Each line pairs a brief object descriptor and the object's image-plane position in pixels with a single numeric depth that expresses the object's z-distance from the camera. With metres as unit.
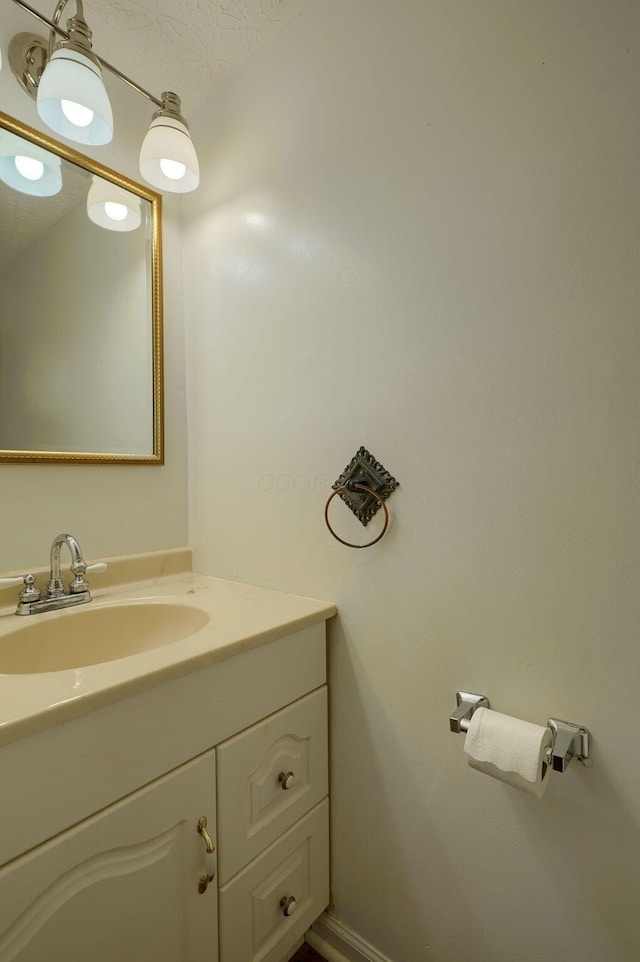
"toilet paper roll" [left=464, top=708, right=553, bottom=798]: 0.64
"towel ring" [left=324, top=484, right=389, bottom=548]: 0.88
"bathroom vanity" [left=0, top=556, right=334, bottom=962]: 0.55
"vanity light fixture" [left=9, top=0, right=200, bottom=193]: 0.84
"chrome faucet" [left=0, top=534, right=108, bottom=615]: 0.93
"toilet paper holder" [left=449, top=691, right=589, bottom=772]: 0.64
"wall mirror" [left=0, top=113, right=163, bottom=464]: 0.99
